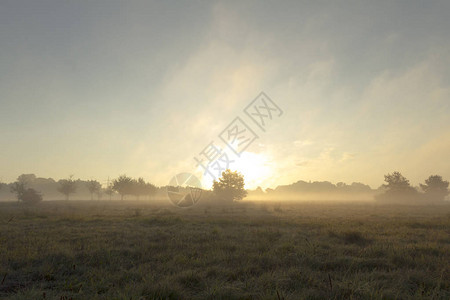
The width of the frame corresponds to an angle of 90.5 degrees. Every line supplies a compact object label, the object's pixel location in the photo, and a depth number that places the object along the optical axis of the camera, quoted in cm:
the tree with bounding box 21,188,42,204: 4147
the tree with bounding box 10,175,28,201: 4375
